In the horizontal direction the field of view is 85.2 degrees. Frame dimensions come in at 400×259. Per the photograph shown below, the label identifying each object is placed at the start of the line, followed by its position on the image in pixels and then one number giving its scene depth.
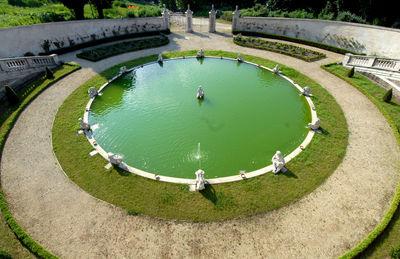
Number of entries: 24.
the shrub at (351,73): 27.80
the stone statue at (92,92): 25.30
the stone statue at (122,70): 30.70
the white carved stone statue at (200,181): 14.98
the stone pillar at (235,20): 44.73
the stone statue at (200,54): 35.62
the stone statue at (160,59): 34.25
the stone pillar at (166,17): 45.93
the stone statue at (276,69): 30.32
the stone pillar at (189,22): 45.68
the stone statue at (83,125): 20.25
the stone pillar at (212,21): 45.42
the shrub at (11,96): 23.30
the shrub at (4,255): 10.58
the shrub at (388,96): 22.95
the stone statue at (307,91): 25.25
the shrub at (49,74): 28.59
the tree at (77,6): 38.99
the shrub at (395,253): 11.20
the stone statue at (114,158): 16.73
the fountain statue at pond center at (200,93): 24.67
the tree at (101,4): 42.22
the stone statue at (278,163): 16.11
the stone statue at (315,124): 19.84
